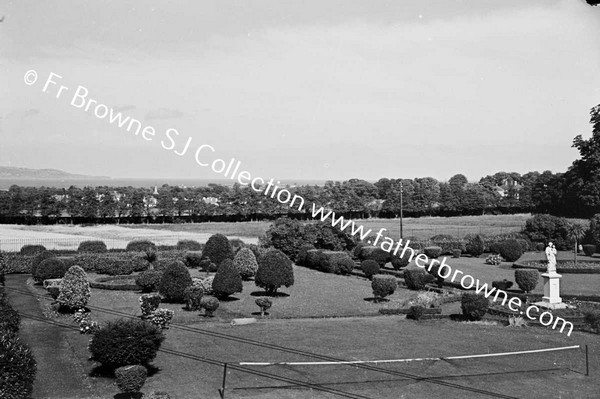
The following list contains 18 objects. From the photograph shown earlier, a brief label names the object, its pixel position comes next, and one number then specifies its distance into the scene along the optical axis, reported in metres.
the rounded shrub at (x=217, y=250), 38.38
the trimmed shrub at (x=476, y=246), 50.00
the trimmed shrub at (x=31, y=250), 39.16
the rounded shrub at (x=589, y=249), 49.29
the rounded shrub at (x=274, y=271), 29.58
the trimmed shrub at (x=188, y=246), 45.19
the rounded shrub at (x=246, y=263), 35.12
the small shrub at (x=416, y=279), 33.59
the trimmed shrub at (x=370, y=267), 37.22
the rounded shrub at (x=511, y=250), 44.97
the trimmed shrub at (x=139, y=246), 43.23
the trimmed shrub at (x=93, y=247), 41.47
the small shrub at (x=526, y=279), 29.64
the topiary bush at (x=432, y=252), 45.81
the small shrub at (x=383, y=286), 29.47
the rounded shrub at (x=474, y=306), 24.48
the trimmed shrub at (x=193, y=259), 40.38
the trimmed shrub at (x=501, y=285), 30.79
